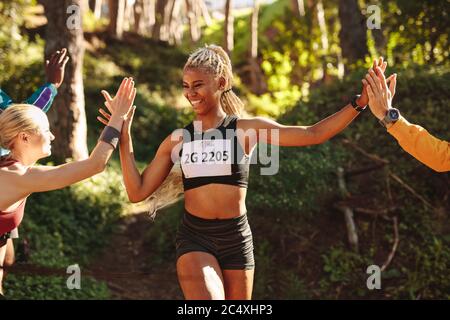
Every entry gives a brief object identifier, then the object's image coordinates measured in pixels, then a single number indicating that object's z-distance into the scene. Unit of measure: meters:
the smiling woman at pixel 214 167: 4.24
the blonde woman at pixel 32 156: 3.91
